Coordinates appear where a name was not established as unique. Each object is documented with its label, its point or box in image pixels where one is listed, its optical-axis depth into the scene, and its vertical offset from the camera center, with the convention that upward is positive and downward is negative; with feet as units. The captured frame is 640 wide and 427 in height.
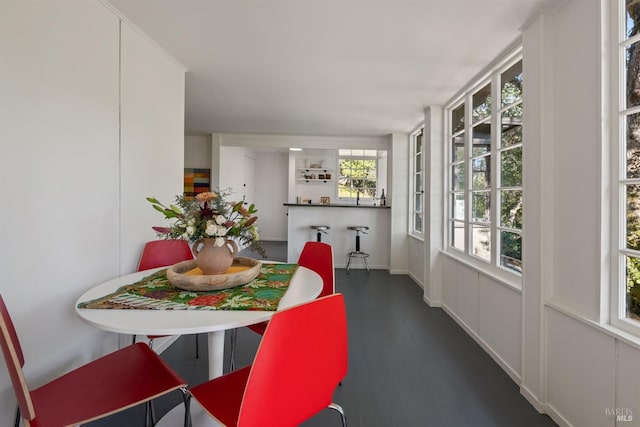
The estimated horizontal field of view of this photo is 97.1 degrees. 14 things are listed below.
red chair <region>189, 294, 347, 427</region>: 2.62 -1.59
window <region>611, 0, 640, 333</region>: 4.08 +0.70
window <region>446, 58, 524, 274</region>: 6.82 +1.27
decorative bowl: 4.32 -1.04
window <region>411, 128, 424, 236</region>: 14.23 +1.59
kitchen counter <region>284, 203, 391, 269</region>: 16.74 -1.07
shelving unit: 22.30 +3.12
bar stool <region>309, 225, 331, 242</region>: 16.10 -0.82
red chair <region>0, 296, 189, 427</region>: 2.79 -2.19
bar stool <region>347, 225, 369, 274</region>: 15.88 -1.97
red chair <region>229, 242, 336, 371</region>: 6.28 -1.15
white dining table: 3.13 -1.26
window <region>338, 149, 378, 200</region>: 20.65 +3.04
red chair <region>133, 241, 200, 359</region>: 6.46 -0.97
